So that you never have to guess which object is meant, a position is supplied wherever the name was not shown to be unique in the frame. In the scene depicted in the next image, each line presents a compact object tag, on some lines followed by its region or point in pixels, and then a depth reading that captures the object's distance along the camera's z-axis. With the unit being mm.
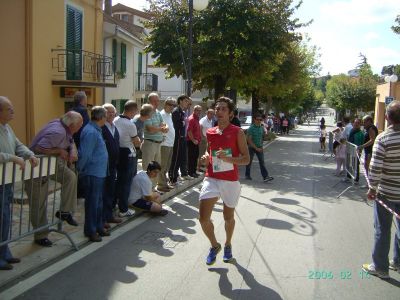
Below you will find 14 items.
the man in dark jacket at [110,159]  6438
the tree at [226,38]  16734
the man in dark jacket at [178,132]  9883
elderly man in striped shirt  4840
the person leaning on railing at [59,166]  5301
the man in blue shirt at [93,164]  5711
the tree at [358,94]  50531
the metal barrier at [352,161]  10799
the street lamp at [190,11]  10875
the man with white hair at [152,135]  8312
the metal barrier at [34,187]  4613
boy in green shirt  11772
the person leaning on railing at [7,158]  4578
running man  5135
